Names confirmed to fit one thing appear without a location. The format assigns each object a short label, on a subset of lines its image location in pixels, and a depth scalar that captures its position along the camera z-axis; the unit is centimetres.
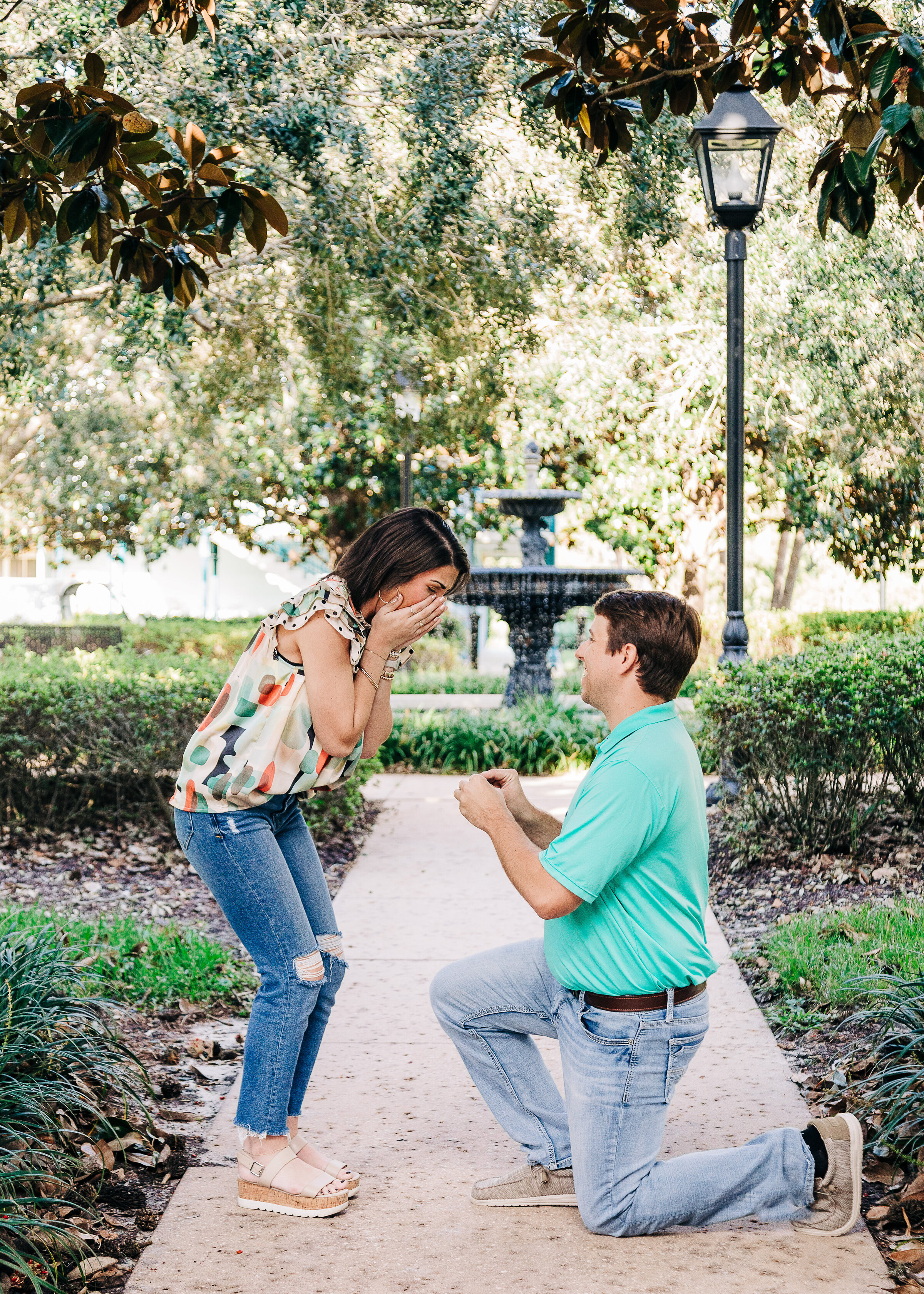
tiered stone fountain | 1281
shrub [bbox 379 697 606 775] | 1048
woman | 310
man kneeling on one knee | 289
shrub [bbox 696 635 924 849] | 641
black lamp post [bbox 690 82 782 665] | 792
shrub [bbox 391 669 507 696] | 1623
